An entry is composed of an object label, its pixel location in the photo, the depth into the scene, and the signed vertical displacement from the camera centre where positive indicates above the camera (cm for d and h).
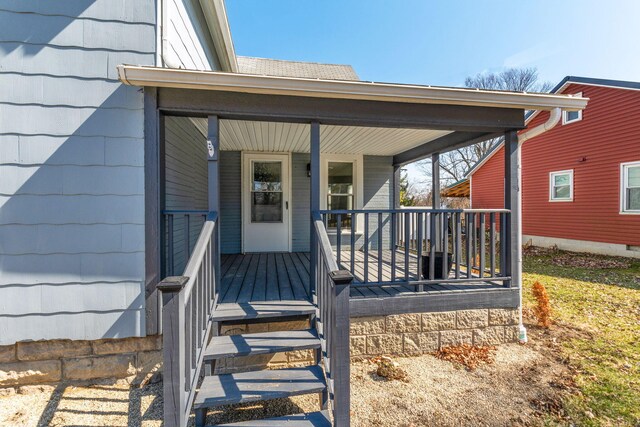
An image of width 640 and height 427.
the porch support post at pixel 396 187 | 609 +55
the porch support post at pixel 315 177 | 289 +36
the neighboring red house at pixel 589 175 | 766 +115
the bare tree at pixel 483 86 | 2131 +947
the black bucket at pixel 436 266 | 337 -63
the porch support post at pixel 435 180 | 490 +56
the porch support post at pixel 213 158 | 268 +51
